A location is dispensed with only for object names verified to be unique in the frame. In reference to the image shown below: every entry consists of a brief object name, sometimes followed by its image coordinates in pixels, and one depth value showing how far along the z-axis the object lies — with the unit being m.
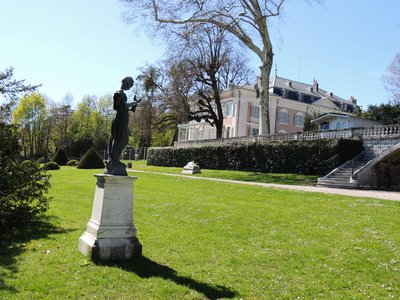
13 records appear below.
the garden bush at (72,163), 40.60
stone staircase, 20.85
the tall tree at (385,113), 36.72
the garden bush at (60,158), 41.53
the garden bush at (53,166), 31.09
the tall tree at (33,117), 59.66
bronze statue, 6.57
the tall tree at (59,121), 66.12
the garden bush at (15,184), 8.18
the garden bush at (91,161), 33.12
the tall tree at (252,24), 25.94
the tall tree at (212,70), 39.88
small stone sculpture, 28.66
